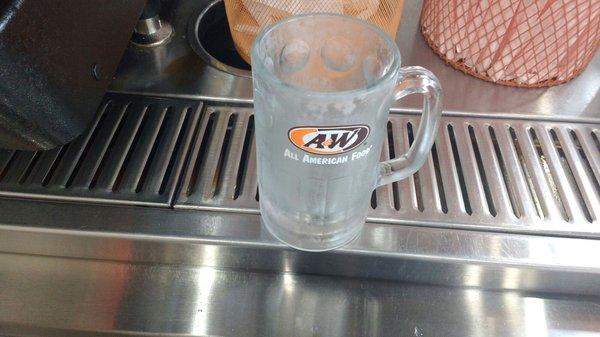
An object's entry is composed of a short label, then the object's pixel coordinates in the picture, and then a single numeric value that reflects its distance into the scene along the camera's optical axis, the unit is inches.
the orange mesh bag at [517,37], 17.9
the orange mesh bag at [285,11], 18.8
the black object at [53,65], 11.9
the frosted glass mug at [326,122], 11.4
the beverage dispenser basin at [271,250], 15.1
